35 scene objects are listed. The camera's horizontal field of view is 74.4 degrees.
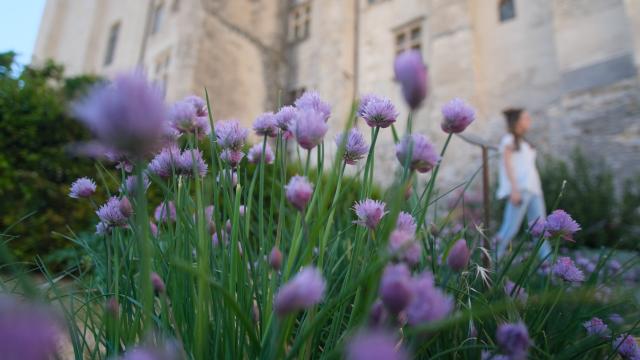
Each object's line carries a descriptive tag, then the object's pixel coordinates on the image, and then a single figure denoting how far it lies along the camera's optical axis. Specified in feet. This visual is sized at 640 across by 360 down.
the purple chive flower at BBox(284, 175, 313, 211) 0.63
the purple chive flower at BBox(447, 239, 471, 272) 0.67
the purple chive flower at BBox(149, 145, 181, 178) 0.93
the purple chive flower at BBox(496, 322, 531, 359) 0.58
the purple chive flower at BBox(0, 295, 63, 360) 0.30
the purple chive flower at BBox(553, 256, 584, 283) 1.03
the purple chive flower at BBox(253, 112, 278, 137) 1.01
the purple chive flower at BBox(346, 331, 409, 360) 0.35
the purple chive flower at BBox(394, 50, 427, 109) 0.55
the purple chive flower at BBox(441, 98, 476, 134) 0.80
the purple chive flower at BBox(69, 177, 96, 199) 0.98
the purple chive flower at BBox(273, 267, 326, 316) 0.47
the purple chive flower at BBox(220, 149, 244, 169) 1.02
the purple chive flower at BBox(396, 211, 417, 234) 0.75
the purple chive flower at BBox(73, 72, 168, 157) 0.40
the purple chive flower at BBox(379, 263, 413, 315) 0.48
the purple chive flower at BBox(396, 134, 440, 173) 0.69
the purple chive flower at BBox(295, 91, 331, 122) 0.91
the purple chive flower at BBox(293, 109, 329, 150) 0.68
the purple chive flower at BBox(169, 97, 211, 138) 0.86
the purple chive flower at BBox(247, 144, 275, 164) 1.10
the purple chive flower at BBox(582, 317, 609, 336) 0.95
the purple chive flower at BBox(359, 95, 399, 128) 0.89
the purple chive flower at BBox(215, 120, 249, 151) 1.01
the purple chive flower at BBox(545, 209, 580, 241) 0.97
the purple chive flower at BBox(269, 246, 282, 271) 0.69
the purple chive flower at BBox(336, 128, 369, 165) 0.96
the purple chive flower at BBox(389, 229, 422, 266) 0.57
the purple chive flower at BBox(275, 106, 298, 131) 0.96
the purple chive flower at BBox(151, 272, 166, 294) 0.63
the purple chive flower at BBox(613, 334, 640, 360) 0.91
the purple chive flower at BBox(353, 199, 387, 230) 0.79
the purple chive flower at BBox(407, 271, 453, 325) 0.50
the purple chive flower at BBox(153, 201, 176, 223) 0.95
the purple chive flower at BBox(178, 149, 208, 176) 0.93
